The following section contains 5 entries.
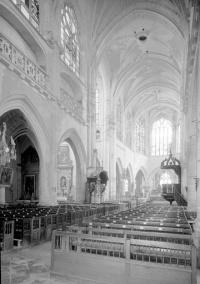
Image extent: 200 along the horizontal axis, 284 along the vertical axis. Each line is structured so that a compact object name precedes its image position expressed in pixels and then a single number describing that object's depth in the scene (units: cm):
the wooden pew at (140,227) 612
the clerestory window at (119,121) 3272
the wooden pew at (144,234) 523
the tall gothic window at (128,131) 3715
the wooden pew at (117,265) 444
